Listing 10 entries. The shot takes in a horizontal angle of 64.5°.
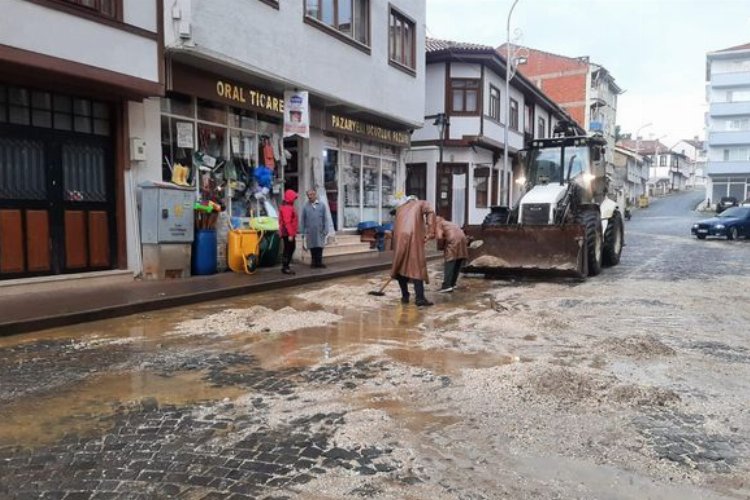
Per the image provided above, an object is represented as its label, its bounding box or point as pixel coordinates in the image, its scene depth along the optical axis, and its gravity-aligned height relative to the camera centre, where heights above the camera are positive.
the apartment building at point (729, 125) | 58.06 +8.56
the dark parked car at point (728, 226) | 25.59 -0.69
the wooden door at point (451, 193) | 25.58 +0.72
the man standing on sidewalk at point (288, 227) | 12.12 -0.36
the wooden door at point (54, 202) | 9.14 +0.10
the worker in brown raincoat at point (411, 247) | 9.02 -0.57
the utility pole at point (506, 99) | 20.89 +3.97
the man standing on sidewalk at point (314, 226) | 12.86 -0.36
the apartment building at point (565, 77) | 47.16 +10.70
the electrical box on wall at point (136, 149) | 10.65 +1.07
